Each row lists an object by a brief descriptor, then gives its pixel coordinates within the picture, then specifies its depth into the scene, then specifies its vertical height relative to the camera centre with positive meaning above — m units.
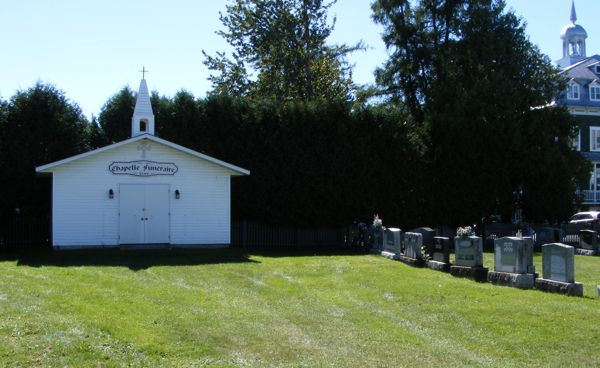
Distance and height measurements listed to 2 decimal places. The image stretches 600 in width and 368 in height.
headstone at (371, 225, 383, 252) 24.23 -1.63
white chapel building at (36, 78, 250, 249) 24.14 +0.06
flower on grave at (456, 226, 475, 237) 16.75 -0.95
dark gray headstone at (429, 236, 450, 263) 17.86 -1.51
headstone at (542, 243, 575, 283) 13.37 -1.44
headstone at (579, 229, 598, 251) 25.77 -1.81
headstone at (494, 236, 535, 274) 14.48 -1.36
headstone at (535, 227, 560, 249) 29.56 -1.87
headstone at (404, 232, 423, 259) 19.19 -1.49
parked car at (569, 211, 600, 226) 38.11 -1.27
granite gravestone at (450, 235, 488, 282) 15.80 -1.61
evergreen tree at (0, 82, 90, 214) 27.30 +2.55
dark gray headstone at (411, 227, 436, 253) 19.39 -1.24
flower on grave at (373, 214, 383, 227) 24.86 -1.04
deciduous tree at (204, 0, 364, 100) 41.88 +9.59
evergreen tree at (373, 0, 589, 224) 30.81 +4.14
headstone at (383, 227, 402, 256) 21.19 -1.53
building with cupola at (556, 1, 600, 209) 49.47 +6.45
